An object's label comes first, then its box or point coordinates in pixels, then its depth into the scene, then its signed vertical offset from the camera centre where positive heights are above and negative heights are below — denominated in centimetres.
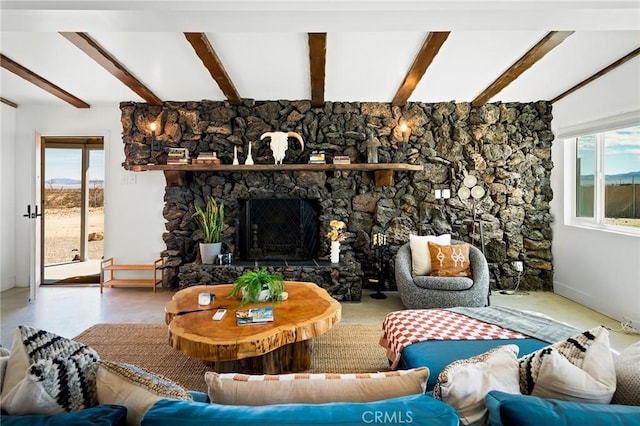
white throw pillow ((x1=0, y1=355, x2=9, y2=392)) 97 -44
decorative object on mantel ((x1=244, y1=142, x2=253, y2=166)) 464 +66
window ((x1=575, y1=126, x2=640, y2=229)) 375 +41
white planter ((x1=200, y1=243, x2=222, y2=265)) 450 -54
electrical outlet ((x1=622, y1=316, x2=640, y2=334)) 338 -109
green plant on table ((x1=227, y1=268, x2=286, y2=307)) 272 -61
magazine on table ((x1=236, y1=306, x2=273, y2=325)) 232 -71
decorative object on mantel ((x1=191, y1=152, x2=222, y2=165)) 462 +68
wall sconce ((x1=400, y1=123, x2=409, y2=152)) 471 +103
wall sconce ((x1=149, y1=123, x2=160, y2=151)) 474 +90
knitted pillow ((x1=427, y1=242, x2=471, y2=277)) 389 -54
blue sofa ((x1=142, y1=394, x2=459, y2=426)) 81 -48
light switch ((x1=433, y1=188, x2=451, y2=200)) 485 +26
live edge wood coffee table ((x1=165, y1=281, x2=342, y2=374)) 206 -75
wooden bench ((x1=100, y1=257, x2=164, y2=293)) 468 -87
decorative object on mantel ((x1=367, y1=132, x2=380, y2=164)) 464 +83
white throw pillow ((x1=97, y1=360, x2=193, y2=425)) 91 -48
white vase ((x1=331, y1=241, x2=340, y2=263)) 455 -52
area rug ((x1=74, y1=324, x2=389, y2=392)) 260 -115
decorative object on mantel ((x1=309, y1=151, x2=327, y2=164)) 466 +70
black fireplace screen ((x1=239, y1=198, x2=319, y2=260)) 488 -23
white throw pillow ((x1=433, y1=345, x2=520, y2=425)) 96 -48
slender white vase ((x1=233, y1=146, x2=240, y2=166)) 465 +72
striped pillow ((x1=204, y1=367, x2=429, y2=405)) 98 -50
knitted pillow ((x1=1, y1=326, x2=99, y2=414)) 86 -44
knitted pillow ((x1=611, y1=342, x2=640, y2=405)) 101 -49
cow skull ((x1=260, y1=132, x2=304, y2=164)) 462 +90
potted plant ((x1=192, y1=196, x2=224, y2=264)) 450 -21
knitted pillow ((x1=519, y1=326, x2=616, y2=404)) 99 -46
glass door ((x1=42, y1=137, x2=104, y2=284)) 658 +17
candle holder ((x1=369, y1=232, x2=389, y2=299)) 452 -60
